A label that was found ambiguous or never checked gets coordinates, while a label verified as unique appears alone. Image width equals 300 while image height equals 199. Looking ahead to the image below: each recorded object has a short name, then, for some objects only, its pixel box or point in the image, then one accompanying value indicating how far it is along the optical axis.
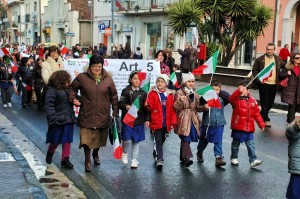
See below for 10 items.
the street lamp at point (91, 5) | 46.92
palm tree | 22.78
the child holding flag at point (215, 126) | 7.43
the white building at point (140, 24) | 37.66
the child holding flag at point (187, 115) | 7.19
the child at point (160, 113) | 7.27
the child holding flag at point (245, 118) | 7.35
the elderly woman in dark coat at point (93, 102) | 6.89
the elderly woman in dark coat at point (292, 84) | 10.71
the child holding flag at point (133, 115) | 7.23
